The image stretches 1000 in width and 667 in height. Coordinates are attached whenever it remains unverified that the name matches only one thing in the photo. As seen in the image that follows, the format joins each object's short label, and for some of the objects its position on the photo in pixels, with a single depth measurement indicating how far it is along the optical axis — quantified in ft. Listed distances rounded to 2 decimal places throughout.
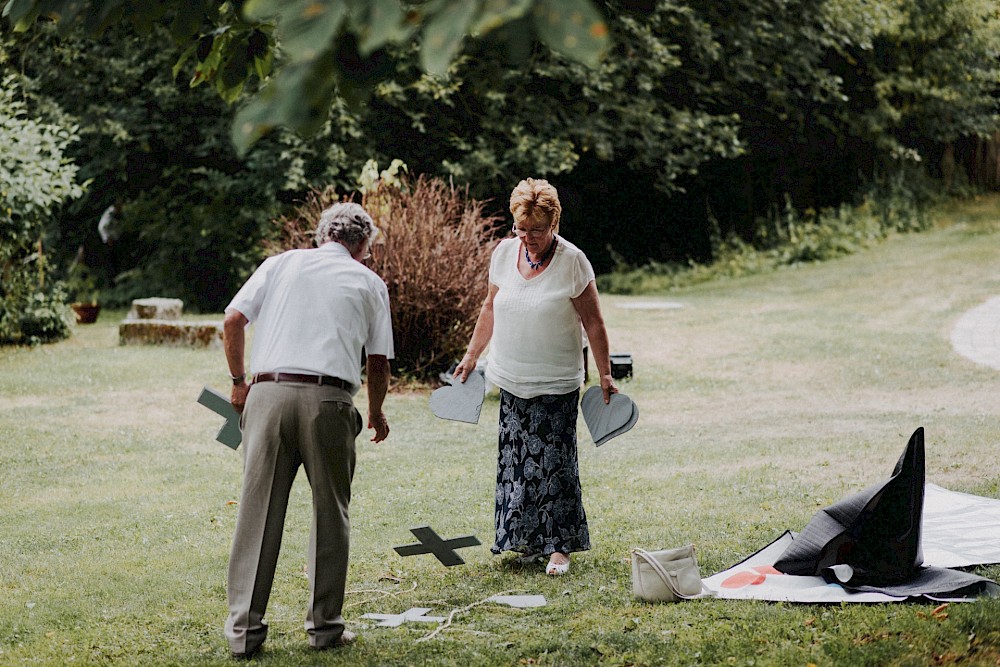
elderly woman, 35.47
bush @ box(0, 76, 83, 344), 90.74
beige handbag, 31.86
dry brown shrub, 75.10
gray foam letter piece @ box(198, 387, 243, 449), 30.48
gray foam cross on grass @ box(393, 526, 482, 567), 35.81
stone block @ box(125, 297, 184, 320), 101.55
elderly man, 27.43
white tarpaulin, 31.94
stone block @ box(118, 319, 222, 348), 92.43
